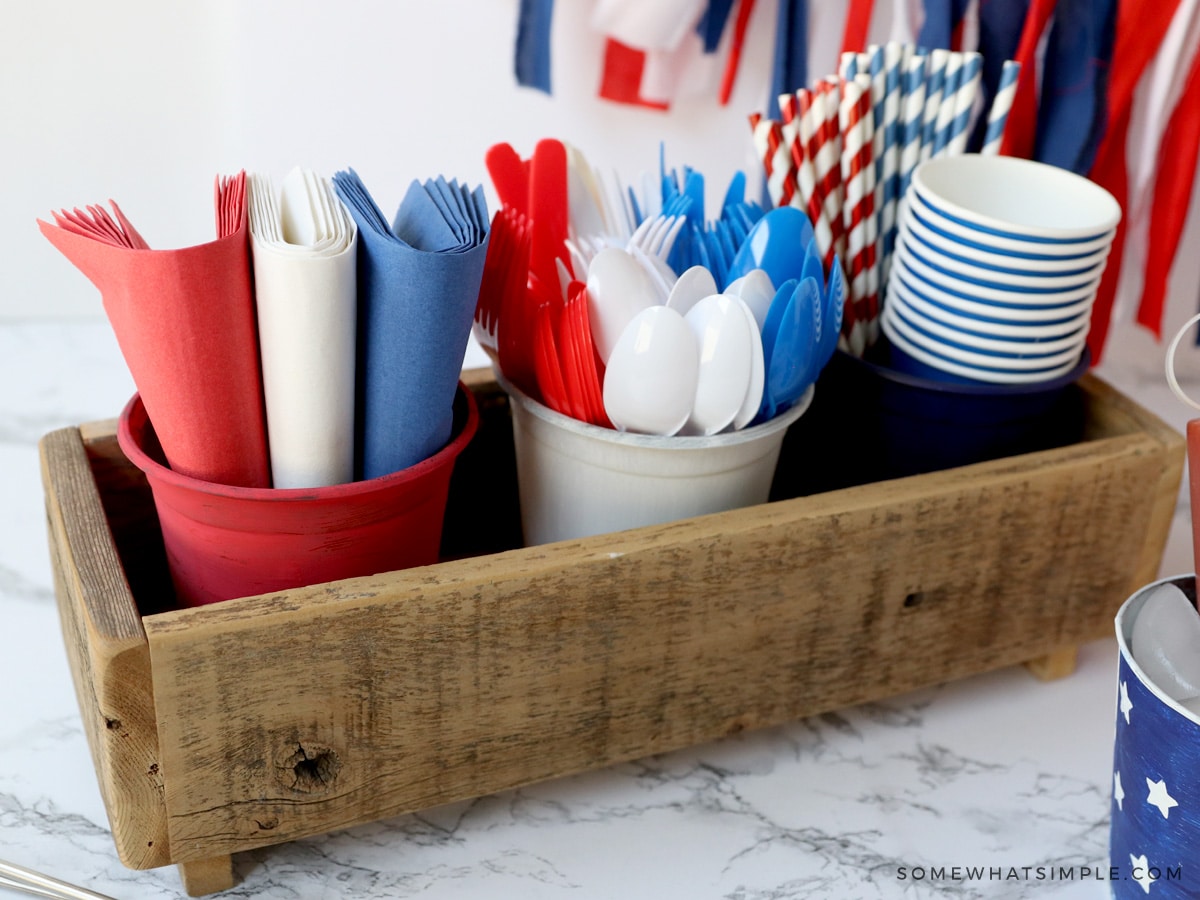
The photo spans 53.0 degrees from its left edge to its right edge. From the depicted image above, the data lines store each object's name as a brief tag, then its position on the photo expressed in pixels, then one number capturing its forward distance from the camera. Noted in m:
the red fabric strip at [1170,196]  0.78
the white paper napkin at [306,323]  0.42
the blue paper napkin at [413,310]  0.43
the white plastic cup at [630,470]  0.49
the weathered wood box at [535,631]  0.42
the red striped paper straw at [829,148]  0.59
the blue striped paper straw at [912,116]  0.61
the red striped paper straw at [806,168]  0.59
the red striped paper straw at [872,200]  0.60
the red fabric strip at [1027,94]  0.72
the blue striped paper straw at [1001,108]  0.64
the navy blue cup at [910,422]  0.58
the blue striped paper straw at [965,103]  0.62
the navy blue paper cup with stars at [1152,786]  0.40
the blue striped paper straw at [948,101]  0.62
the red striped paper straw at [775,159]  0.59
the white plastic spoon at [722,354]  0.47
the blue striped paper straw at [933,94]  0.62
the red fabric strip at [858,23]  0.74
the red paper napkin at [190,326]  0.40
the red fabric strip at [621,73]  0.80
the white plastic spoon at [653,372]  0.46
